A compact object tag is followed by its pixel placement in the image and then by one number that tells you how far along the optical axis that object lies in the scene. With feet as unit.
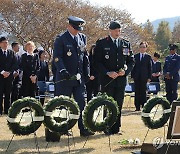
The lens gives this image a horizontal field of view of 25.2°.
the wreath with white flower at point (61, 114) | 19.74
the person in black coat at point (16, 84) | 35.50
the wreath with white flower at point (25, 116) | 18.90
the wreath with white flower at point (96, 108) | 19.85
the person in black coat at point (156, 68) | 43.54
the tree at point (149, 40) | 123.13
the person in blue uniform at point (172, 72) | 39.63
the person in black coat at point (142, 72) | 37.47
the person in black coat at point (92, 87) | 35.32
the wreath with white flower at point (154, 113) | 20.49
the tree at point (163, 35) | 213.66
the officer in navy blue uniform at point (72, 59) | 21.79
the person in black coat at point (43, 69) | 38.09
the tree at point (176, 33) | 193.36
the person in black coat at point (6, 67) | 32.78
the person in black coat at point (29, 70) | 32.58
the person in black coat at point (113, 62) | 23.65
